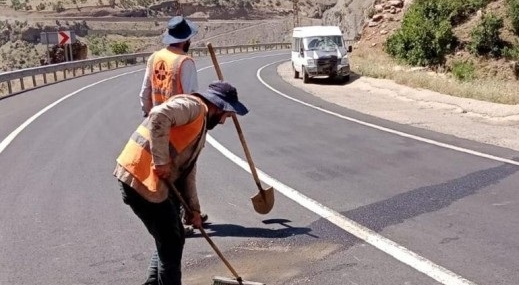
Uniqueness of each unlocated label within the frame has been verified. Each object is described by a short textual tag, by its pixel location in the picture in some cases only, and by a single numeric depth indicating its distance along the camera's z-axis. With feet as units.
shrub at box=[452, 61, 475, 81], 87.24
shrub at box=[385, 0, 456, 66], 100.27
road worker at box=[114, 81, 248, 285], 13.06
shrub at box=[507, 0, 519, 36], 93.02
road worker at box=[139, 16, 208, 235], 18.58
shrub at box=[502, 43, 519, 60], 90.89
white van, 85.46
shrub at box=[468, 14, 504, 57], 94.27
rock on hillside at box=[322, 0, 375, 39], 205.57
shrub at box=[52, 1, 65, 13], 340.80
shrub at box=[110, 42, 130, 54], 185.06
